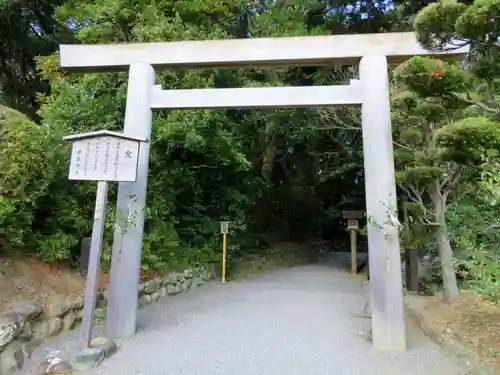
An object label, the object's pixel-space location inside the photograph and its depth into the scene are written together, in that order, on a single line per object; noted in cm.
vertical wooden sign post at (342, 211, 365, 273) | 1058
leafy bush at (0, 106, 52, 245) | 408
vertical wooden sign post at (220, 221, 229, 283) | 862
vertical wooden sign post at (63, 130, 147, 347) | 399
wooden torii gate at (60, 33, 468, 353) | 411
